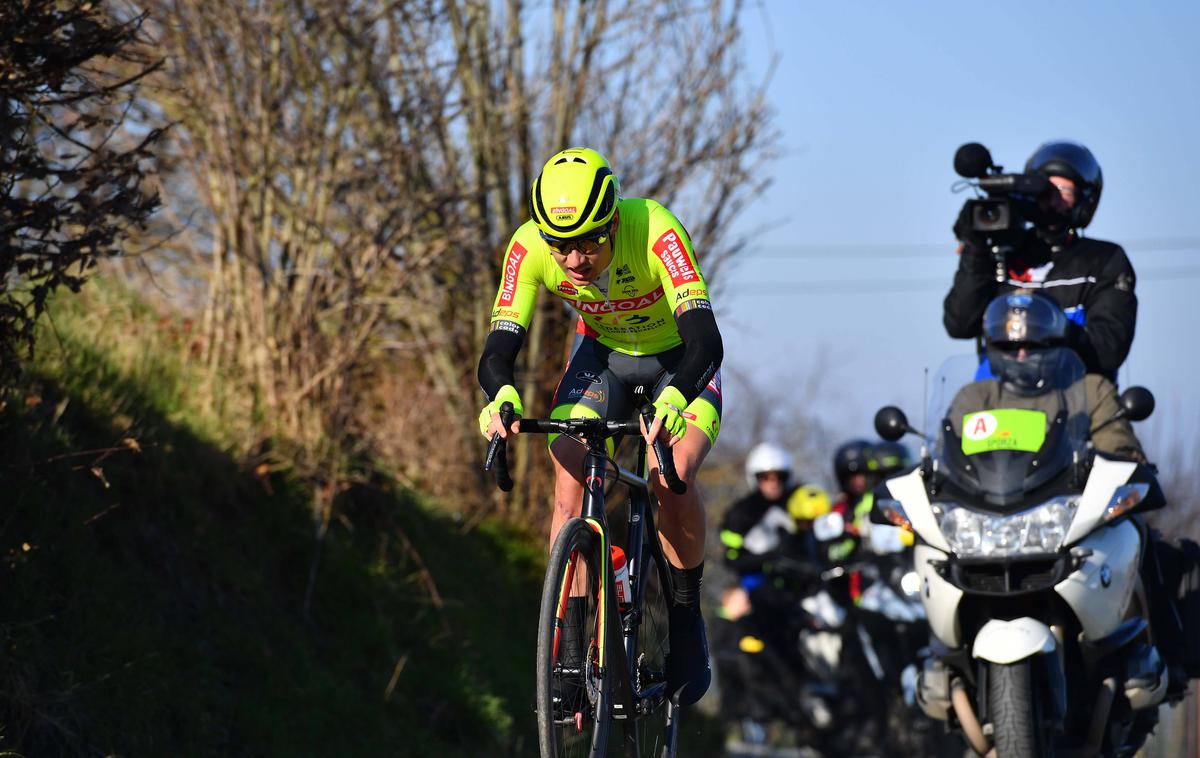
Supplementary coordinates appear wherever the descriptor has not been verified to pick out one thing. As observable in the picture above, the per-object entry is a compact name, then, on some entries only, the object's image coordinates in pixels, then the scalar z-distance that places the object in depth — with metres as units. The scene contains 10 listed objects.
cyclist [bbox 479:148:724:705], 10.96
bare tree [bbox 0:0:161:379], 10.20
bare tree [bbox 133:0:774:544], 17.61
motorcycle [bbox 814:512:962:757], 24.73
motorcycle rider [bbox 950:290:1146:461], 13.83
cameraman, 14.98
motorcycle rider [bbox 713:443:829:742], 26.53
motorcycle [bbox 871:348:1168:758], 12.45
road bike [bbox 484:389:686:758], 10.35
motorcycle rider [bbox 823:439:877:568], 26.53
